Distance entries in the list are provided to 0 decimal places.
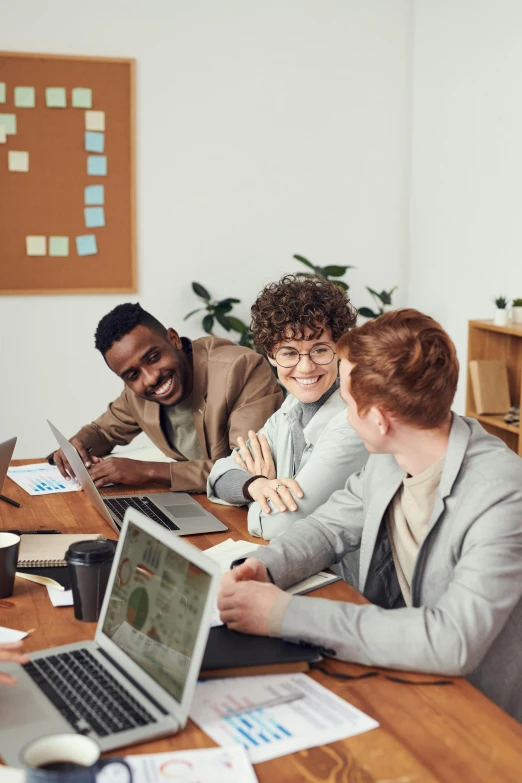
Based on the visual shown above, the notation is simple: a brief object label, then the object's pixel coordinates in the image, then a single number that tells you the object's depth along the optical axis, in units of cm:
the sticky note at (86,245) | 435
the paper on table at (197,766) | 98
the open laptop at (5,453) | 199
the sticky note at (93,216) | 434
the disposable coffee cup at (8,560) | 150
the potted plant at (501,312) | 362
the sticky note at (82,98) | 424
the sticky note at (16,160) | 421
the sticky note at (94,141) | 429
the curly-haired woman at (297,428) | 190
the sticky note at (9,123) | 418
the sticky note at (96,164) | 431
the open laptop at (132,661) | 106
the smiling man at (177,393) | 238
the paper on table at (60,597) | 150
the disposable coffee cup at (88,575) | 139
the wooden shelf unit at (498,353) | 373
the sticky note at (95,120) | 428
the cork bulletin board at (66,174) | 420
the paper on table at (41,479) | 234
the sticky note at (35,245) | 428
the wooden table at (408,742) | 100
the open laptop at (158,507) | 195
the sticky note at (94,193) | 432
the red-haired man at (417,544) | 124
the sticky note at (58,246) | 431
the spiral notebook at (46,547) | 167
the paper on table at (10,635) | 135
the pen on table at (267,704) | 113
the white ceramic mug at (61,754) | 83
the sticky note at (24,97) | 418
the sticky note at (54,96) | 421
